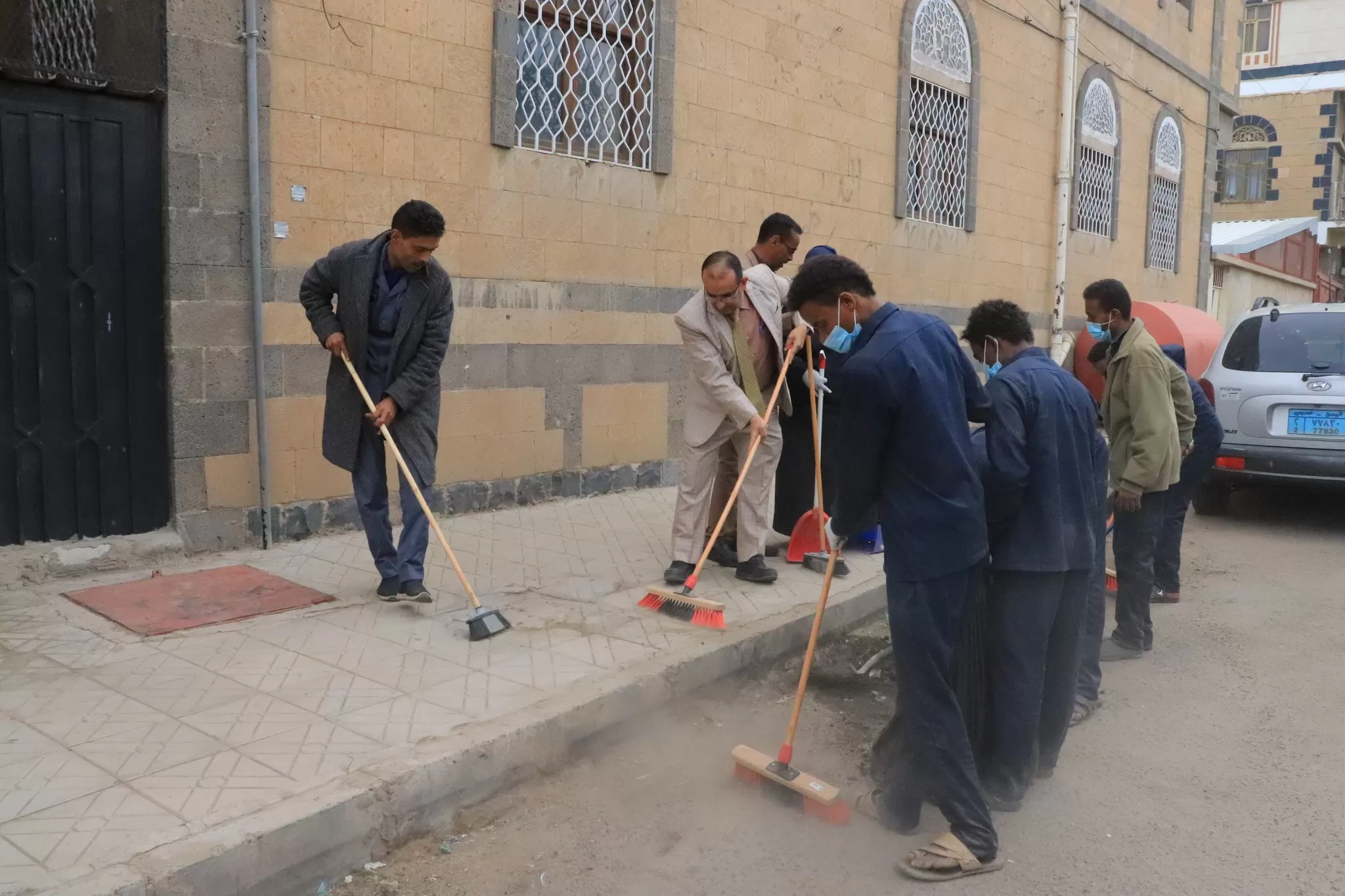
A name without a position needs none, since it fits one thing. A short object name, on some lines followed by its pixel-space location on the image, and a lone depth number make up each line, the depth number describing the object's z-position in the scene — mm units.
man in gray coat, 4906
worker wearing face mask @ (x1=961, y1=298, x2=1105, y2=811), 3336
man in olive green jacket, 4941
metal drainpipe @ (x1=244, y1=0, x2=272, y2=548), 5676
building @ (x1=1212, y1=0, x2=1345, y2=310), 28234
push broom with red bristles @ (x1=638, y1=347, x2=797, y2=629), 4926
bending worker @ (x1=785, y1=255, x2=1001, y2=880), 3090
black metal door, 5230
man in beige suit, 5398
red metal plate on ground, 4707
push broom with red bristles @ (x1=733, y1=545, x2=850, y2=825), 3424
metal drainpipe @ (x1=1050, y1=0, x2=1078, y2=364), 13367
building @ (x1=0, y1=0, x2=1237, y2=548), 5531
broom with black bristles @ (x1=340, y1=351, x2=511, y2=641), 4602
